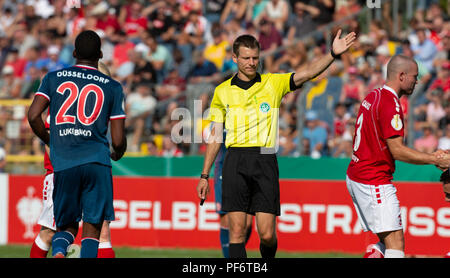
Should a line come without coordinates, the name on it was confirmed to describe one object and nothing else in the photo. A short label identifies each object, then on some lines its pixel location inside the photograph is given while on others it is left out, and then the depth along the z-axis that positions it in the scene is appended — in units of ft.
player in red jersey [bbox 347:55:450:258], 55.57
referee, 60.80
